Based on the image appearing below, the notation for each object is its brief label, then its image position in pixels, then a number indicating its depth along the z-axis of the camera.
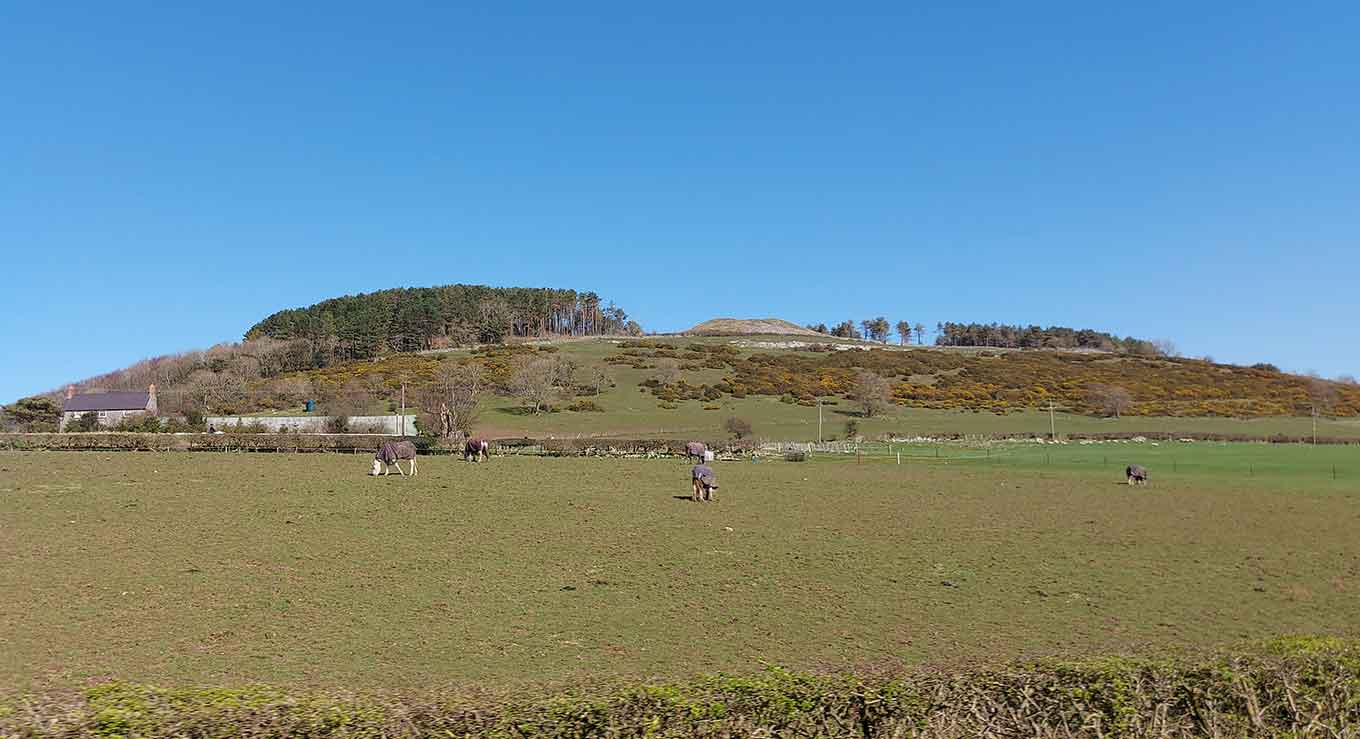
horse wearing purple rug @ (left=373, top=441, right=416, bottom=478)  36.53
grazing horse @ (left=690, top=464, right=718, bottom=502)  29.80
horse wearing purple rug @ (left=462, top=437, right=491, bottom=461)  45.91
